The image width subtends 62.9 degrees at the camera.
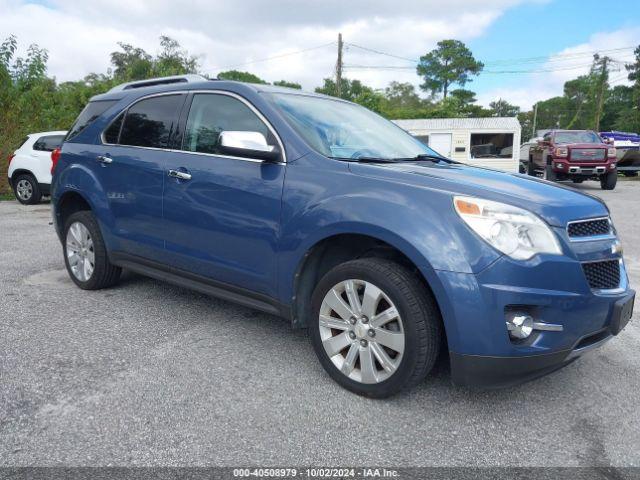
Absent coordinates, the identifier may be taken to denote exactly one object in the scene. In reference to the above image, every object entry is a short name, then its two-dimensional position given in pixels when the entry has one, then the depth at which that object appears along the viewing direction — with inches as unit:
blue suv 96.1
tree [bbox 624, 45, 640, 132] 1961.1
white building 900.6
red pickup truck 639.1
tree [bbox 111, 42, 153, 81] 1915.4
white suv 461.1
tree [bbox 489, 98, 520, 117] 4124.0
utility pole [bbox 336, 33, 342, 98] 1168.2
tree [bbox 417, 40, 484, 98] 3065.9
